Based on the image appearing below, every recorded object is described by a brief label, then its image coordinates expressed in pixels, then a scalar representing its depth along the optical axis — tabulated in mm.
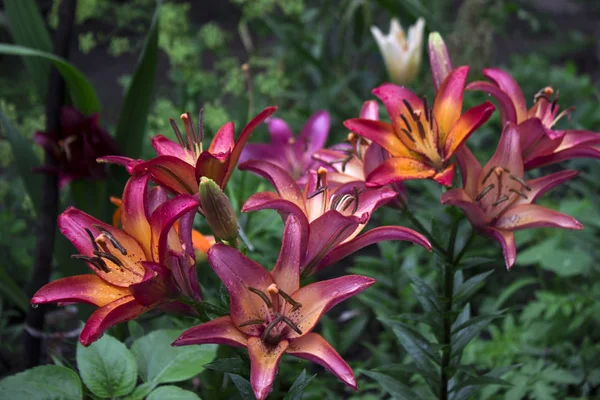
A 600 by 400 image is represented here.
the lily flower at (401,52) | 1556
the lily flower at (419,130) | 655
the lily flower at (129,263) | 516
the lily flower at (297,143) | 1079
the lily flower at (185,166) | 562
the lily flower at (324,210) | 563
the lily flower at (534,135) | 682
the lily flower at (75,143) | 985
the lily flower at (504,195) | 645
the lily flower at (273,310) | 502
